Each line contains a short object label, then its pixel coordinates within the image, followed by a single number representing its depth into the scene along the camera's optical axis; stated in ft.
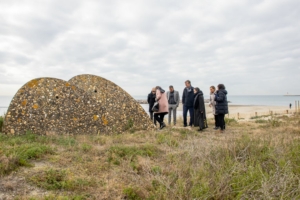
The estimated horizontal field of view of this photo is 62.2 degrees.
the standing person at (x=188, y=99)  31.09
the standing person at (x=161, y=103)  29.01
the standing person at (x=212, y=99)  29.17
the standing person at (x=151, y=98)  34.06
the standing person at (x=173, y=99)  34.38
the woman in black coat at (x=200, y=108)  28.60
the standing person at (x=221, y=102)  27.45
